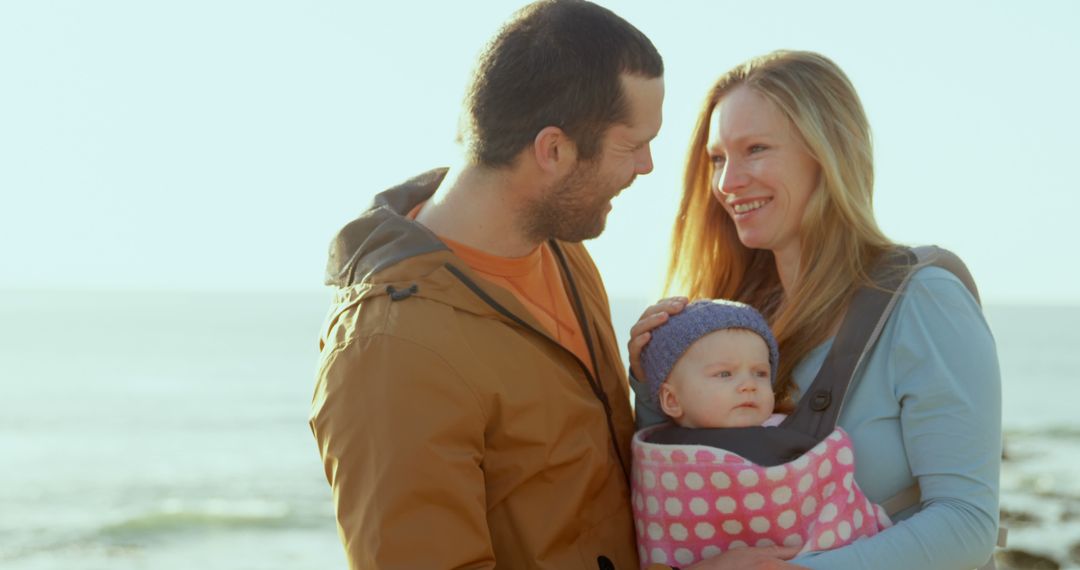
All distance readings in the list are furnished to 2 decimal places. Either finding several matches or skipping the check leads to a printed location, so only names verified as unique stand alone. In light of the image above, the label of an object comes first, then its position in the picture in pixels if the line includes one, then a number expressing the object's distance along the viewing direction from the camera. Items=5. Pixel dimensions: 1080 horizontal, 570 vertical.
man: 3.23
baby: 3.54
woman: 3.57
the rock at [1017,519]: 13.51
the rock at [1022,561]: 11.68
